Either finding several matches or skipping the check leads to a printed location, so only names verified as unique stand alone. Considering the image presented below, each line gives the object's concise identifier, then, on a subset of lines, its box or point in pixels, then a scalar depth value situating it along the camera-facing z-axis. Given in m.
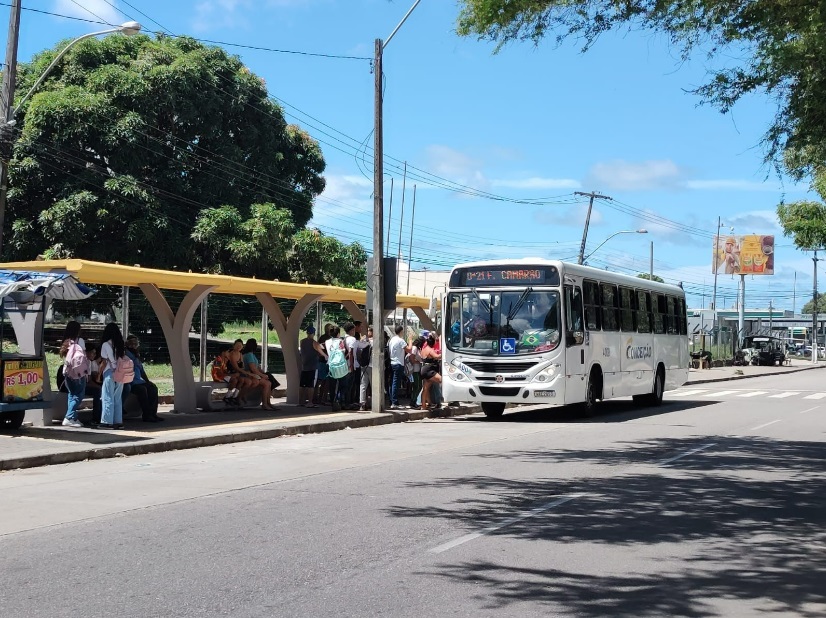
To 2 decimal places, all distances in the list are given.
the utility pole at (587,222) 49.34
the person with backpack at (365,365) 21.39
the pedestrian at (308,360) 21.55
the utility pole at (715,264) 76.50
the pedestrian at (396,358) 21.92
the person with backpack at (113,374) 15.57
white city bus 19.66
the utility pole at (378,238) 20.92
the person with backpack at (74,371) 15.32
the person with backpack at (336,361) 20.64
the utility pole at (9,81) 15.33
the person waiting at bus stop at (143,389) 17.03
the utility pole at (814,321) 78.50
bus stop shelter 15.20
